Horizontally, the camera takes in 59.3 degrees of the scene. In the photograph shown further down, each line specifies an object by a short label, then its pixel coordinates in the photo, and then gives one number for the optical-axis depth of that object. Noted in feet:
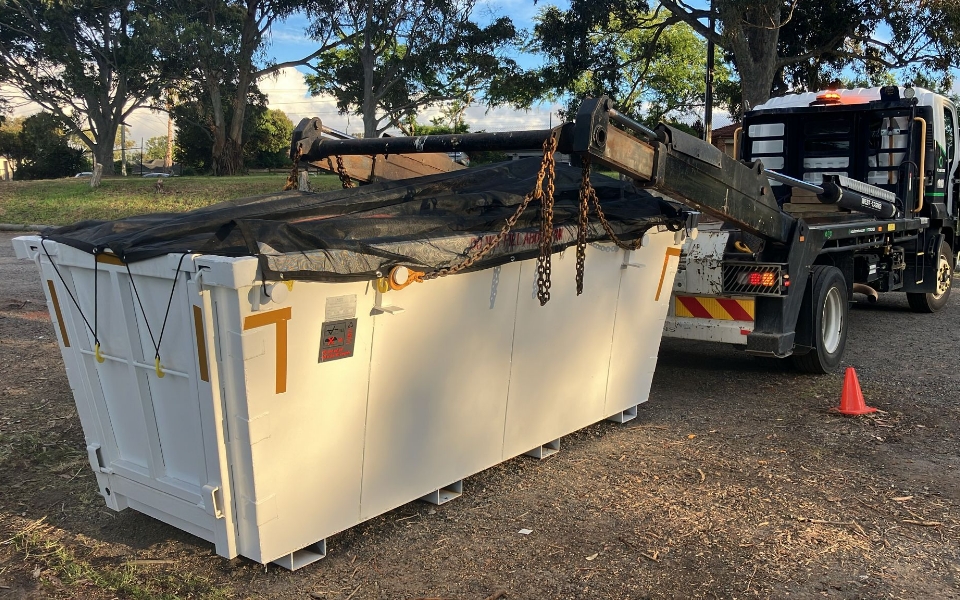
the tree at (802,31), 58.85
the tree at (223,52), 97.66
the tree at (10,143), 172.94
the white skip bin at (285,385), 10.70
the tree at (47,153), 145.48
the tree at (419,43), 103.65
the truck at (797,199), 15.31
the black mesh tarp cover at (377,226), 10.71
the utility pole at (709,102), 67.90
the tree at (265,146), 149.92
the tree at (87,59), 102.83
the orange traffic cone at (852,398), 19.47
